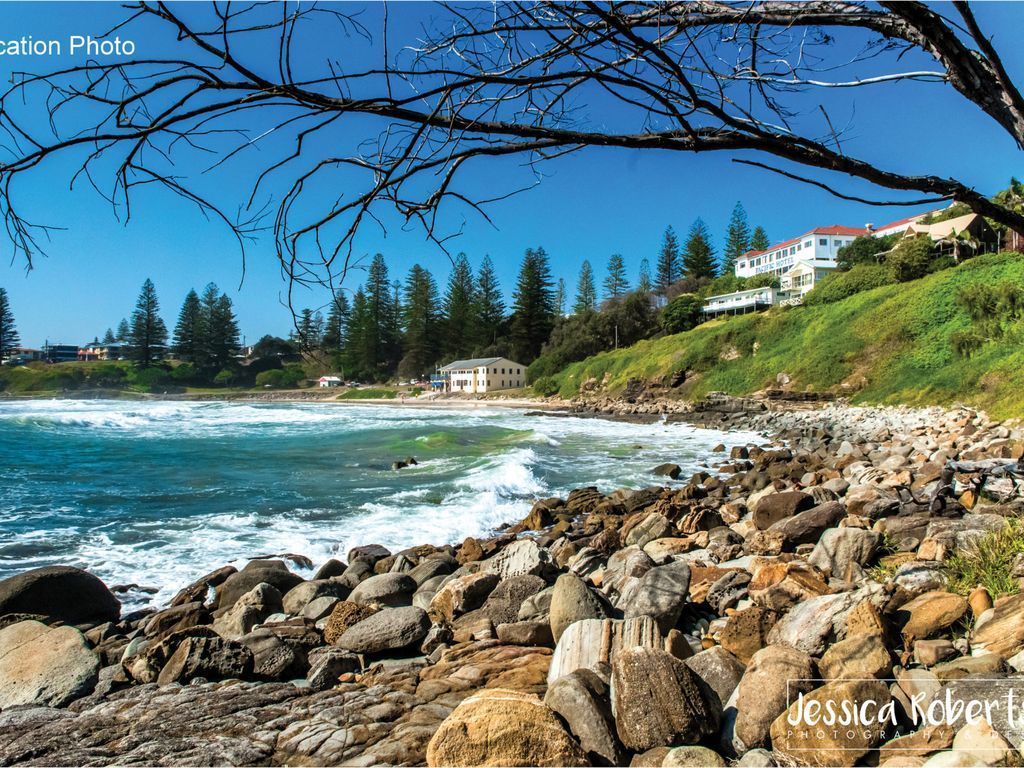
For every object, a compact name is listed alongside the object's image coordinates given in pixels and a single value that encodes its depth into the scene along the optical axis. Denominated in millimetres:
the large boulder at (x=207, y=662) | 4047
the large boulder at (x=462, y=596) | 5004
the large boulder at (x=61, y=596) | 5703
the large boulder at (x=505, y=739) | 2344
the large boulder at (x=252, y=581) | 6152
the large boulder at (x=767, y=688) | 2404
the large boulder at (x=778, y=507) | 6660
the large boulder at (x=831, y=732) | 2154
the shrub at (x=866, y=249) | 47156
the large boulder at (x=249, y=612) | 5309
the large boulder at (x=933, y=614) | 2812
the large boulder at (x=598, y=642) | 3059
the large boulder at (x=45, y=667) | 3973
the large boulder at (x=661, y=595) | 3802
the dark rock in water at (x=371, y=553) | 7523
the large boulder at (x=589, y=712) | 2416
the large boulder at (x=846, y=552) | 4238
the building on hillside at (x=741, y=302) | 55094
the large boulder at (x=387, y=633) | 4266
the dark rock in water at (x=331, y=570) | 7004
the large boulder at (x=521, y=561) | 5484
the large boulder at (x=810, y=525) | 5512
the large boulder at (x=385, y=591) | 5742
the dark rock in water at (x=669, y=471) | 13750
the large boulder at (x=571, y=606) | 3834
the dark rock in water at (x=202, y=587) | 6379
